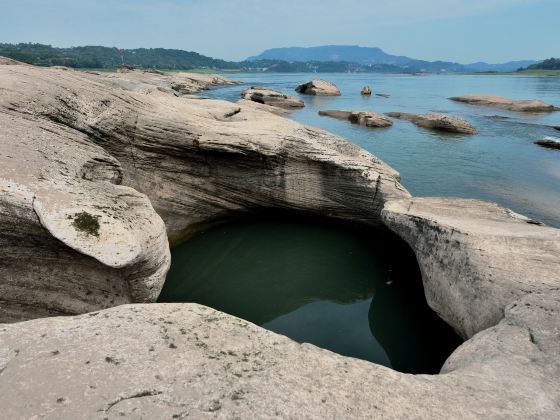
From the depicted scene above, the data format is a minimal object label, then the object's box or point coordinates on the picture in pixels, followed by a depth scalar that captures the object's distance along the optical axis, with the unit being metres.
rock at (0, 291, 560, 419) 3.57
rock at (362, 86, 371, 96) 65.94
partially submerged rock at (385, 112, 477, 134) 31.47
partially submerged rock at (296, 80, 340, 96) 64.31
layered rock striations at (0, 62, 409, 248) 10.21
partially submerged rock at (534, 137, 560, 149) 26.70
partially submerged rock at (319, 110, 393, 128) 33.47
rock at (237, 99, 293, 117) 28.40
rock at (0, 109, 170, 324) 6.06
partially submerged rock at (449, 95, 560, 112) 45.12
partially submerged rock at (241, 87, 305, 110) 46.13
